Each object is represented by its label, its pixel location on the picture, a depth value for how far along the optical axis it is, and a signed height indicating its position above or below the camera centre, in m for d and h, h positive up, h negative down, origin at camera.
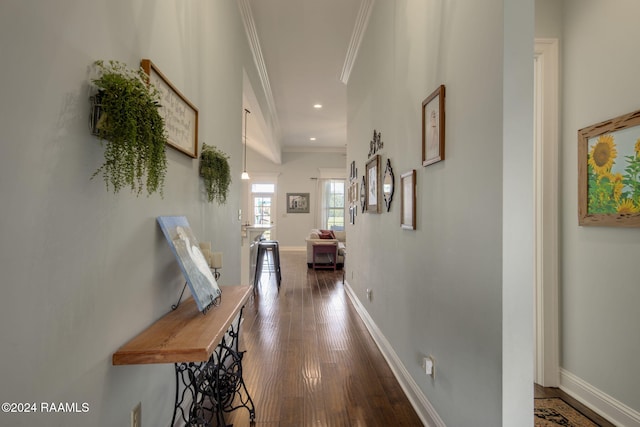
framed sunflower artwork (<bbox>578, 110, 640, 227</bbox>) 1.80 +0.29
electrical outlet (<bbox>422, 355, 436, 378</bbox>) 1.79 -0.86
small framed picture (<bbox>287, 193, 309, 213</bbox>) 10.54 +0.52
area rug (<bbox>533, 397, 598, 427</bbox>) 1.85 -1.21
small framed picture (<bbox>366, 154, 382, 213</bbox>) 3.05 +0.34
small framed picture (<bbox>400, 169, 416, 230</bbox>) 2.08 +0.13
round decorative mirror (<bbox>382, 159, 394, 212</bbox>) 2.64 +0.29
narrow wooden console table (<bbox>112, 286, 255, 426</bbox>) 1.09 -0.47
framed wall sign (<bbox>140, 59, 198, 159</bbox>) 1.39 +0.54
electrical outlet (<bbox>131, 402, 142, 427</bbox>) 1.23 -0.81
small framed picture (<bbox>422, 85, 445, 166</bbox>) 1.68 +0.53
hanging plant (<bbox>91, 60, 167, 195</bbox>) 0.95 +0.29
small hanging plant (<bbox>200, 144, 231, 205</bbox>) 2.08 +0.31
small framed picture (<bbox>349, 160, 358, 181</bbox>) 4.48 +0.70
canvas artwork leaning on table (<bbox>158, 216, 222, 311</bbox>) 1.39 -0.21
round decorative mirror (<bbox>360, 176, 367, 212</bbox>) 3.71 +0.28
